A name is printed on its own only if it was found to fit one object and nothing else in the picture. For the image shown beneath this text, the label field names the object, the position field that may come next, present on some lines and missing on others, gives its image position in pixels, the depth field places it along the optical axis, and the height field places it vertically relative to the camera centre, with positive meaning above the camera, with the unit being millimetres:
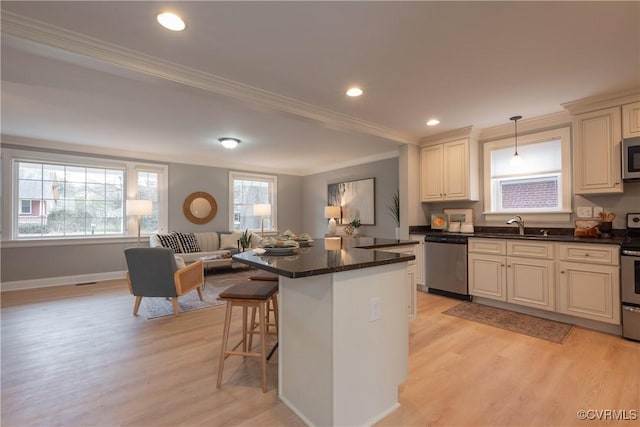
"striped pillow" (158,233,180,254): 5469 -430
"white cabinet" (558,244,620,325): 2801 -652
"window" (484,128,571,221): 3627 +556
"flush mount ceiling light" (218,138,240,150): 4715 +1246
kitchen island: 1507 -661
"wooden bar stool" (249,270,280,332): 2441 -525
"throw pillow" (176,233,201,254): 5695 -489
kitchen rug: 2875 -1143
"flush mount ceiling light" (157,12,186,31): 1815 +1265
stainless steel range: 2668 -653
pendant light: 3746 +1129
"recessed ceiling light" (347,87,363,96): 2893 +1280
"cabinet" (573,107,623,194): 3027 +707
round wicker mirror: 6277 +242
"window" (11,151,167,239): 4809 +435
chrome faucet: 3822 -60
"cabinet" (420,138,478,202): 4176 +699
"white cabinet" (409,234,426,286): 4371 -634
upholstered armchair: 3293 -656
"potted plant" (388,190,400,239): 5496 +189
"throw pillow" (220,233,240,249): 6258 -495
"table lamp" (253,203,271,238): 5740 +159
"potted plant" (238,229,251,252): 5401 -449
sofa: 5383 -529
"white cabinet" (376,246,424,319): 2771 -635
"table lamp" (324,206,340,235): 6422 +65
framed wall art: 6117 +417
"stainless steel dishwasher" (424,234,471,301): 3916 -667
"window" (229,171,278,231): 6973 +518
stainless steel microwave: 2861 +582
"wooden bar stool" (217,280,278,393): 1981 -582
